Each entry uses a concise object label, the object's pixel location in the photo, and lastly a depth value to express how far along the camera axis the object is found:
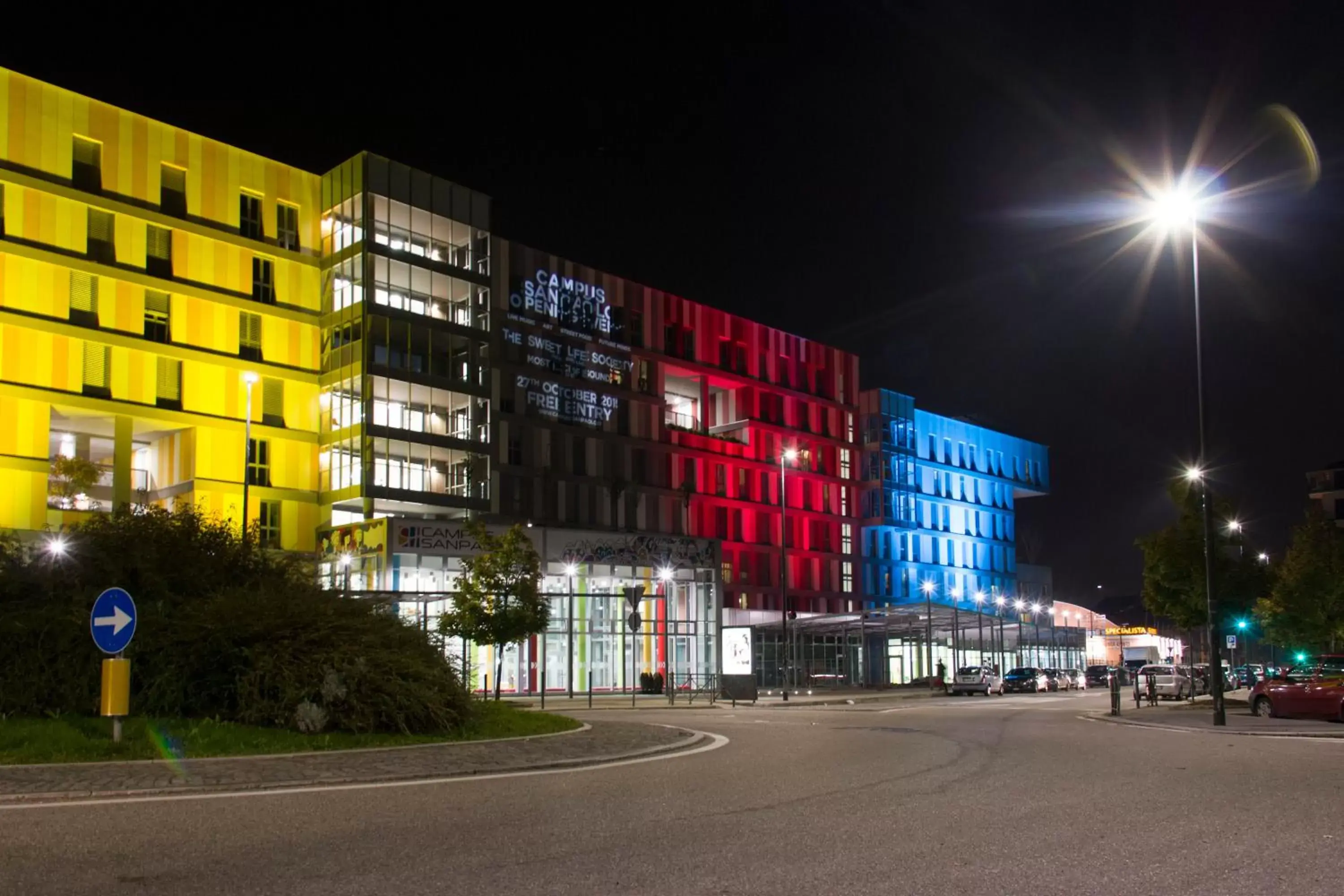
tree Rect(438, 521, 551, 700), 37.12
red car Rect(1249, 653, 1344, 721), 28.52
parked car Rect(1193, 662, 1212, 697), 50.62
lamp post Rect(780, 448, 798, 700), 47.88
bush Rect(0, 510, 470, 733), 19.12
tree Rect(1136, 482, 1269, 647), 39.19
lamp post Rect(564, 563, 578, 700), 55.28
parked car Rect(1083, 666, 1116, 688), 69.56
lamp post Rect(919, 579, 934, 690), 54.53
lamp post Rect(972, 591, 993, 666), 58.00
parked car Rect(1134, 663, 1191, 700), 47.34
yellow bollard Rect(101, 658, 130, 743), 16.47
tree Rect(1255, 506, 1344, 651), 47.12
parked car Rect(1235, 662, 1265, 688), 59.12
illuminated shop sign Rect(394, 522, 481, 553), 53.06
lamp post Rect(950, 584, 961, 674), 59.22
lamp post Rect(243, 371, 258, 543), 39.12
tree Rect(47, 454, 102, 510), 49.41
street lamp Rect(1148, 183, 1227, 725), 27.47
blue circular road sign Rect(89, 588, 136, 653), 16.34
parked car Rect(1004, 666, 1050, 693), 60.12
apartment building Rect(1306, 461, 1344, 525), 125.96
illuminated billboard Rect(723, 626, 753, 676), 49.22
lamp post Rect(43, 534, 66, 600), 21.14
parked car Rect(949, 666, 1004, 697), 56.03
